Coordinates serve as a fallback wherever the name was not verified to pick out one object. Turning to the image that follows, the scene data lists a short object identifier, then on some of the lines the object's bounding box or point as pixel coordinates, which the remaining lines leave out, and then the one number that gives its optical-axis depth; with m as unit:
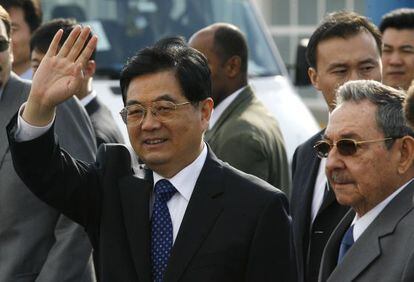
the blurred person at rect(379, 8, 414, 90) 9.52
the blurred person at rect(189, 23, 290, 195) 8.67
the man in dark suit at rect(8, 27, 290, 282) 6.07
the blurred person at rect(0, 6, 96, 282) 7.16
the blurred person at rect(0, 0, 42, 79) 10.47
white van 13.91
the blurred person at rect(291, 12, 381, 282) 7.49
